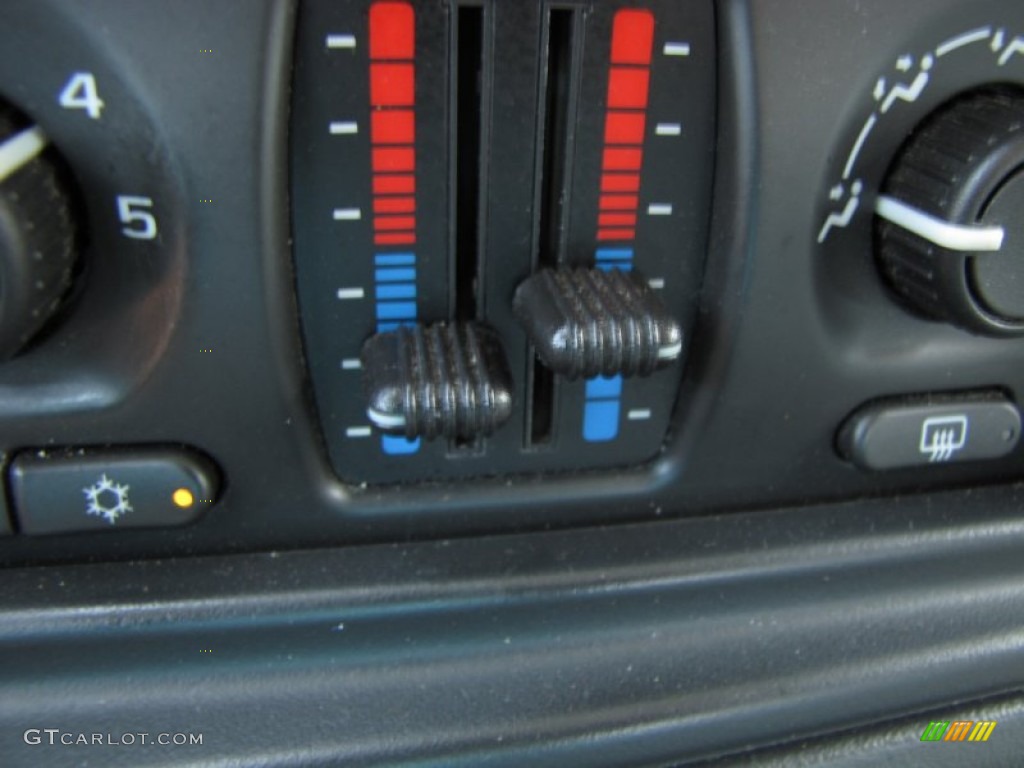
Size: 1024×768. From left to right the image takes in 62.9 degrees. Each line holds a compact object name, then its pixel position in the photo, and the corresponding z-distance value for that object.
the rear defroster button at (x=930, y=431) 0.12
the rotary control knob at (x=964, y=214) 0.10
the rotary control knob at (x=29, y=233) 0.09
